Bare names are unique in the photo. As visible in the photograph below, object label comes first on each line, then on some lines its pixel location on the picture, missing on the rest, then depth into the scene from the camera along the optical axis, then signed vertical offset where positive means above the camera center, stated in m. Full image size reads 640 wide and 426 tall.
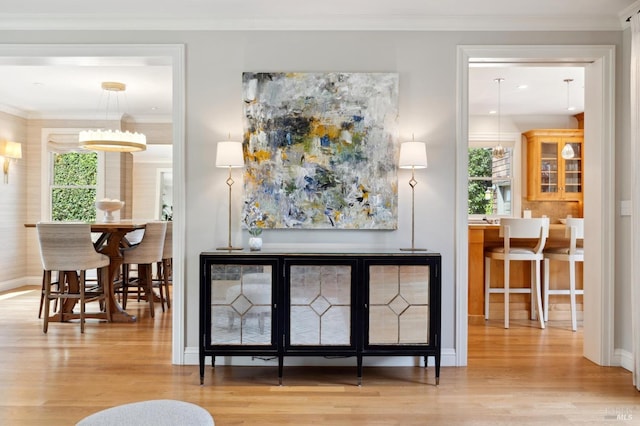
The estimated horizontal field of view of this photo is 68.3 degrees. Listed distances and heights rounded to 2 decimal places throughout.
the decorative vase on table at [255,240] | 3.30 -0.19
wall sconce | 6.50 +0.83
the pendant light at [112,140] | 5.40 +0.85
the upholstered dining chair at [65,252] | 4.46 -0.38
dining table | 4.80 -0.64
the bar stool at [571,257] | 4.65 -0.43
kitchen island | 5.05 -0.70
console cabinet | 3.10 -0.60
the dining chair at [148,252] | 5.16 -0.43
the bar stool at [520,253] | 4.68 -0.40
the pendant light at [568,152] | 6.63 +0.87
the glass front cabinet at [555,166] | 7.16 +0.73
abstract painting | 3.52 +0.46
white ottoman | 1.64 -0.72
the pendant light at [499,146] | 5.71 +1.05
